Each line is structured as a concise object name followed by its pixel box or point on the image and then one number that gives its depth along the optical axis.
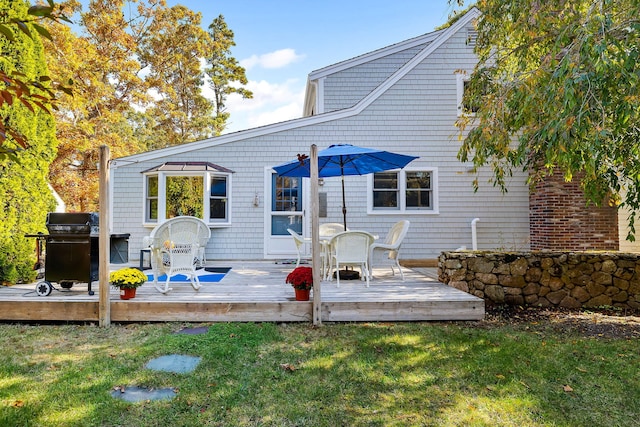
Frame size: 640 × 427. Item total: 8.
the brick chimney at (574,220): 7.66
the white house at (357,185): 8.30
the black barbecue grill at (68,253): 4.60
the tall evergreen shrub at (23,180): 5.31
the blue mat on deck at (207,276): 6.00
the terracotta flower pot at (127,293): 4.31
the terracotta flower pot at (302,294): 4.32
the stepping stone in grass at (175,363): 3.01
